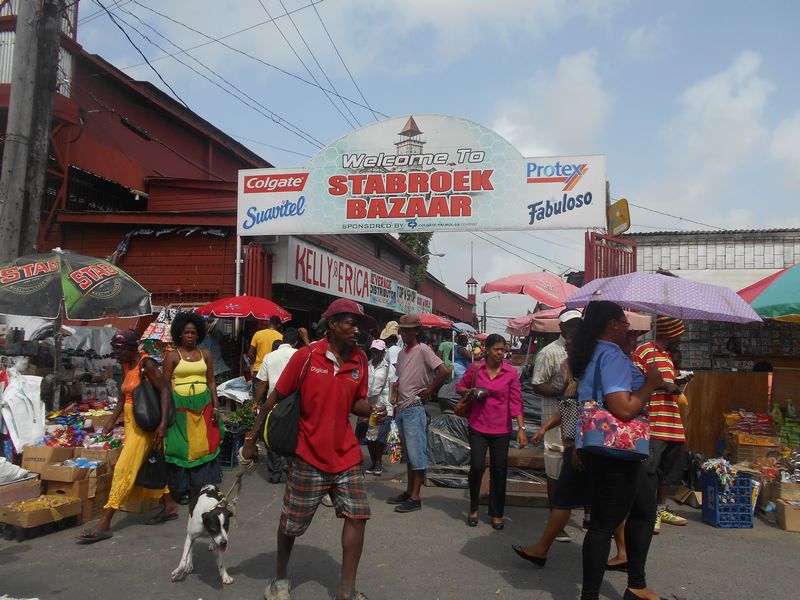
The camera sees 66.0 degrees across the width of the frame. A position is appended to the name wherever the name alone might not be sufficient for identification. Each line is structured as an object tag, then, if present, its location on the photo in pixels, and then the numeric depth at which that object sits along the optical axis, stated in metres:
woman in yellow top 4.85
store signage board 11.75
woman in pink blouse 5.54
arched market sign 9.29
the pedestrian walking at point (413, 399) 6.17
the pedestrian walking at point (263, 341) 8.45
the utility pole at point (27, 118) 7.98
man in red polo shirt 3.66
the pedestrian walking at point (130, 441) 5.05
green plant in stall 7.82
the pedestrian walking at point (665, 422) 5.22
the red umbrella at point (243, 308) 9.18
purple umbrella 5.50
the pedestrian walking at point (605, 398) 3.43
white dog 4.07
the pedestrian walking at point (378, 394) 7.83
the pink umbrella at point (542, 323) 10.85
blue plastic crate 5.82
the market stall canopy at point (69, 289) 6.02
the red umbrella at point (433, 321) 18.09
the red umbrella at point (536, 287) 10.46
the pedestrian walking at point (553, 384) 5.28
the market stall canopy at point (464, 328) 30.57
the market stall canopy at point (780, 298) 7.61
